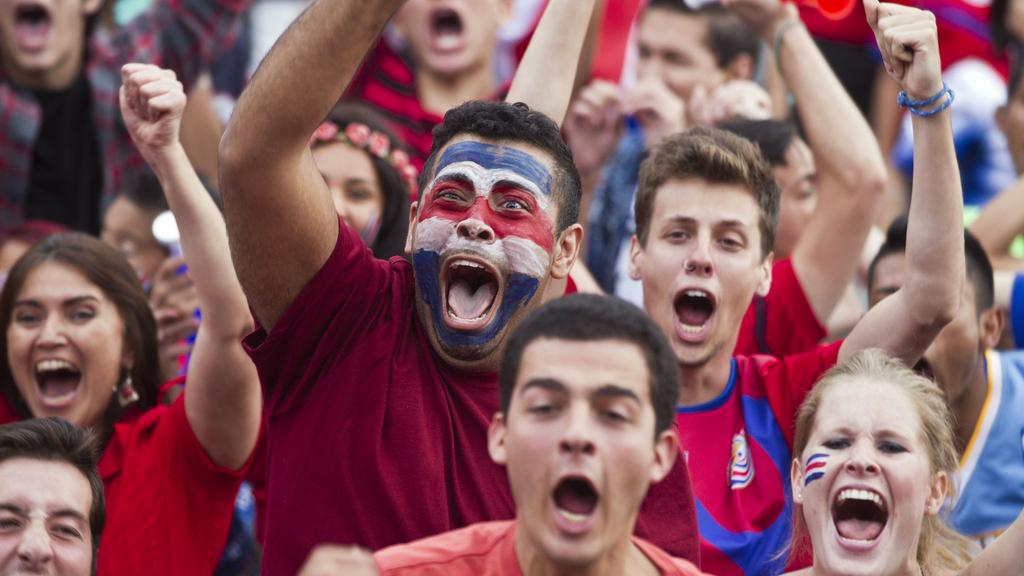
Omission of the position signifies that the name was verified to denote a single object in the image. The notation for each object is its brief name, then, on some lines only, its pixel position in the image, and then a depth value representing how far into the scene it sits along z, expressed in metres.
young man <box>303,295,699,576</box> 6.78
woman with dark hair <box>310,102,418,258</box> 11.61
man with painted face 7.72
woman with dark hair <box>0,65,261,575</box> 9.71
